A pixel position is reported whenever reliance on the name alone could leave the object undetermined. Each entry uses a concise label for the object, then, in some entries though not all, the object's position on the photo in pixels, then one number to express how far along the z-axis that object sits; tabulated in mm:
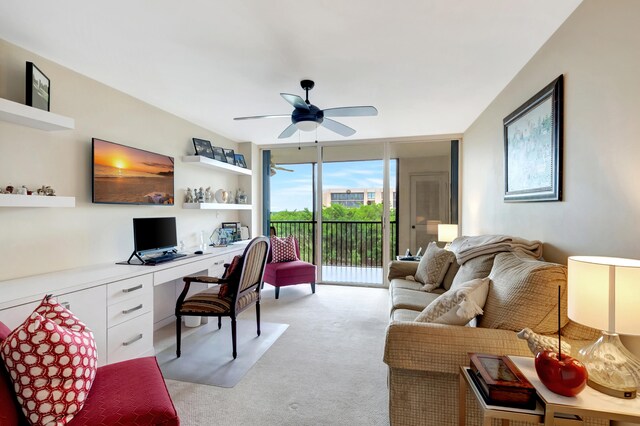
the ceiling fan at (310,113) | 2462
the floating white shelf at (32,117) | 1849
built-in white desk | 1733
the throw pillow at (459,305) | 1578
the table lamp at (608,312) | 1047
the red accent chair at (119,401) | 1097
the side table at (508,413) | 1071
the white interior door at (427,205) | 4805
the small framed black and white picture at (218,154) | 4168
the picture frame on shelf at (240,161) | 4750
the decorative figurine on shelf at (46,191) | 2158
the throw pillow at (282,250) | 4664
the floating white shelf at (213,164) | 3654
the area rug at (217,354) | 2277
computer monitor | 2805
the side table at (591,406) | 1015
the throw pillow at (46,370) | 1102
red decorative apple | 1060
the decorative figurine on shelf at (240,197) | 4867
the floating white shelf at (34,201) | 1890
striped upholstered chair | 2545
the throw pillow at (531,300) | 1473
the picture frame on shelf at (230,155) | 4500
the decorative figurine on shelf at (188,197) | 3771
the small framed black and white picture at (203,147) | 3818
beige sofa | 1456
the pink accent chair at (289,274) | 4305
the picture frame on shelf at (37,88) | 1997
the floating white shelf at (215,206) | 3682
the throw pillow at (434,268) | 2939
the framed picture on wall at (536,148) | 1889
